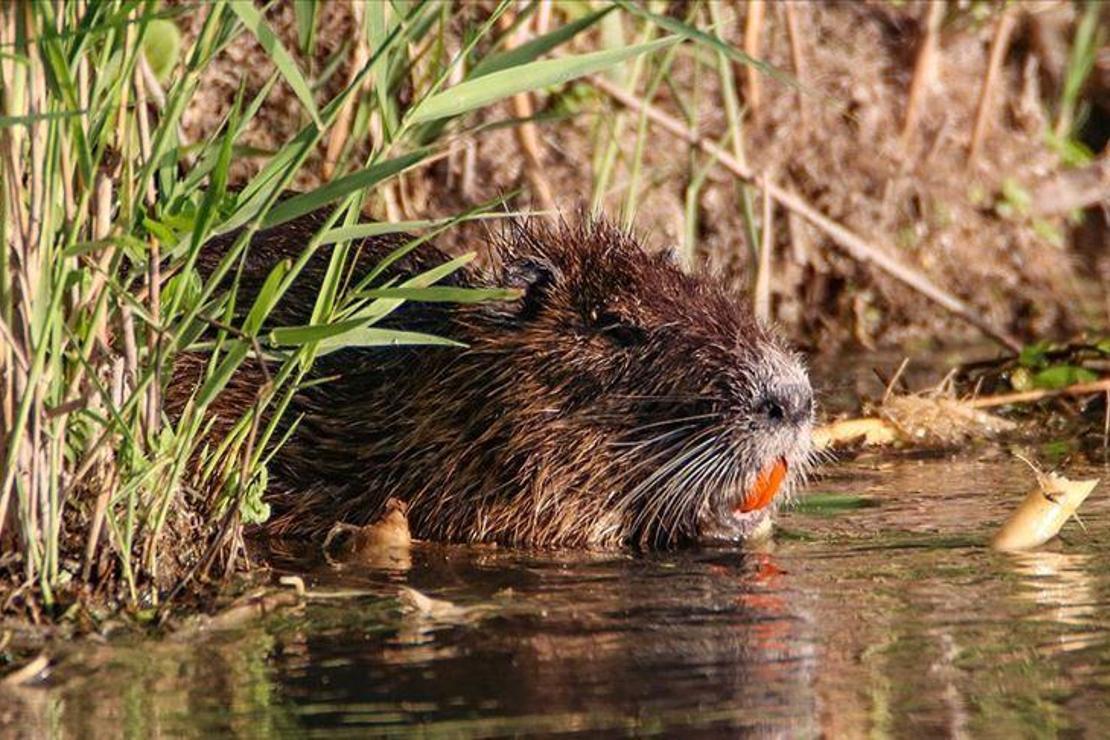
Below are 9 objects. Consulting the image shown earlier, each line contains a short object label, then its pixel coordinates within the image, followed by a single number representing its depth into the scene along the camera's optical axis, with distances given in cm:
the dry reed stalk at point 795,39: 1436
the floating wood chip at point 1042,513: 855
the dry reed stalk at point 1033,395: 1174
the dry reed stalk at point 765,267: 1291
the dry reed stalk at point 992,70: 1548
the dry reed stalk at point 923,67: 1538
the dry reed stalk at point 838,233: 1289
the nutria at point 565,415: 909
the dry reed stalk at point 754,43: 1380
